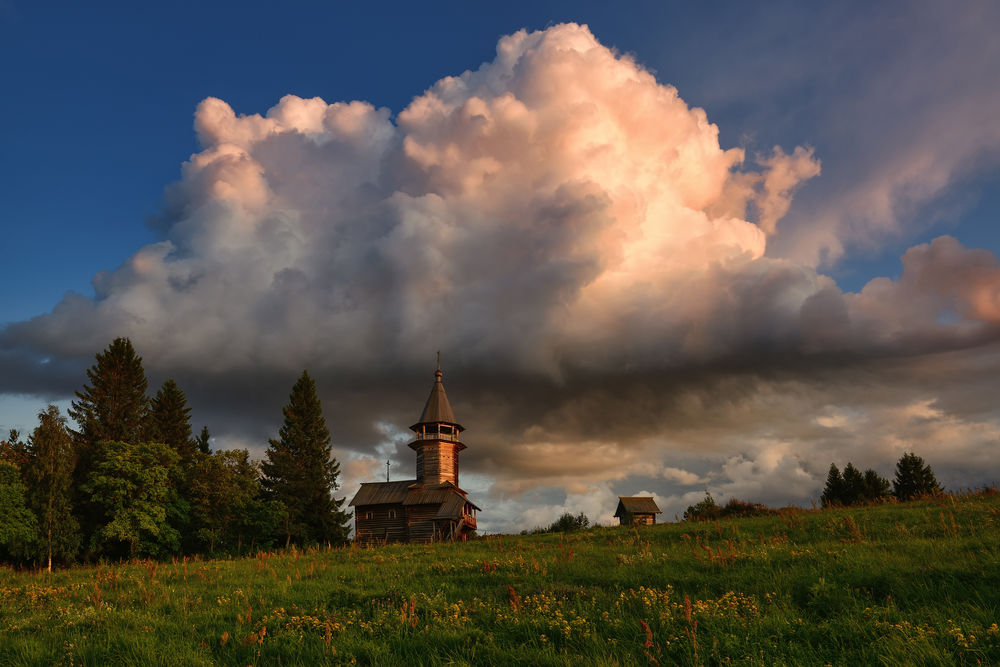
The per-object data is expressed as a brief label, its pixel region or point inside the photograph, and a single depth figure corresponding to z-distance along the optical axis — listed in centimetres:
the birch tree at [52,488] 4088
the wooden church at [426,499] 5681
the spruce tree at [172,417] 6862
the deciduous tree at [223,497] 4906
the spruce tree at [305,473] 5544
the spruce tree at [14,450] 5288
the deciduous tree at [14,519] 3822
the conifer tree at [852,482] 7356
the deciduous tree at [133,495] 4234
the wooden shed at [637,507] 7781
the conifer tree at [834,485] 7756
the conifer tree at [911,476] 7419
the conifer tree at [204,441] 8028
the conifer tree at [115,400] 6050
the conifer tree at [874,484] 7219
